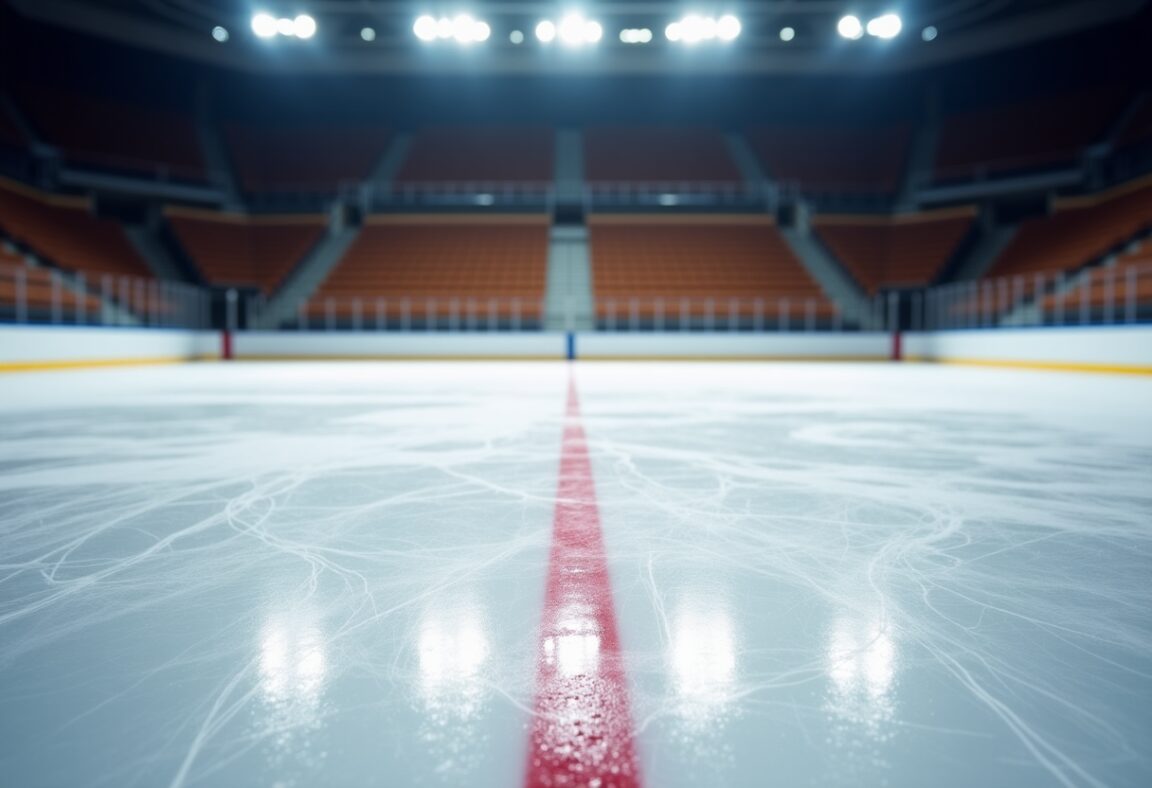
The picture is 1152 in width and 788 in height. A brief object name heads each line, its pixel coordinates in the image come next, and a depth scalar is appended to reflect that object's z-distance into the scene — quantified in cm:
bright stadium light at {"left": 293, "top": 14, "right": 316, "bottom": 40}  1466
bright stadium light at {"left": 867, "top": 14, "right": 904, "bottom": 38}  1445
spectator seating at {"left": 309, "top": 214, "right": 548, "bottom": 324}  1511
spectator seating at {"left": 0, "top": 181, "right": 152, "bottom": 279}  1403
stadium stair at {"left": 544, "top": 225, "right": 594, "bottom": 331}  1565
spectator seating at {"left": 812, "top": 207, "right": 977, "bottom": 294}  1767
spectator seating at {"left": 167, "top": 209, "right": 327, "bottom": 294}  1802
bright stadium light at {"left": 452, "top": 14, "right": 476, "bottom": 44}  1477
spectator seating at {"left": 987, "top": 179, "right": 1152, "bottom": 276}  1358
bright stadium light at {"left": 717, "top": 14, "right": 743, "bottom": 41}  1472
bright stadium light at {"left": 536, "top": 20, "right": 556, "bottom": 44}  1483
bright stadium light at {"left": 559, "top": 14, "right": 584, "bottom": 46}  1472
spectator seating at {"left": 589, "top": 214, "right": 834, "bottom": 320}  1528
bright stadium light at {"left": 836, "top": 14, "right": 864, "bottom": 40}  1456
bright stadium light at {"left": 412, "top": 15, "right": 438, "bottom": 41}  1482
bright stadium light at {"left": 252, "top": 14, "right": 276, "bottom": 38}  1451
